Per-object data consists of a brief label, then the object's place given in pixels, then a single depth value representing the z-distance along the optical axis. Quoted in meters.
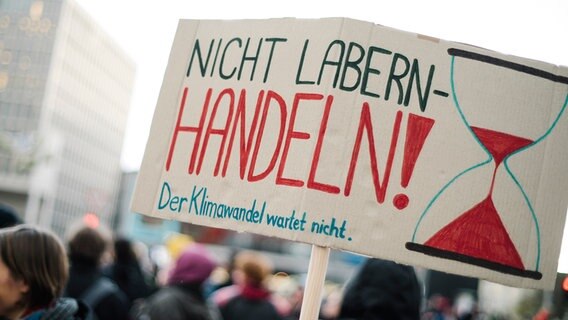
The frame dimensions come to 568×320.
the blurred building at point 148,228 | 48.81
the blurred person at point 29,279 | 2.59
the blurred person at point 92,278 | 4.18
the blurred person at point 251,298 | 5.41
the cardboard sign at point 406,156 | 1.92
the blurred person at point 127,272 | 5.95
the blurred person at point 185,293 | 3.93
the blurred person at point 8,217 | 3.81
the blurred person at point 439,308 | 13.38
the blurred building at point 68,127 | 62.28
